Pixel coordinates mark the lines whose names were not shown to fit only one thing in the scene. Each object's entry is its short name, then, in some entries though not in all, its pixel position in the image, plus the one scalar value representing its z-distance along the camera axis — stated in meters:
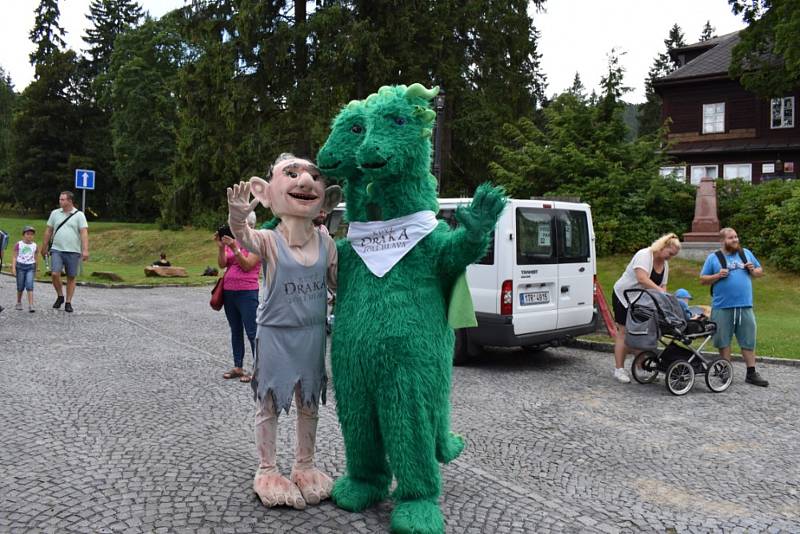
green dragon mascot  3.17
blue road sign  17.11
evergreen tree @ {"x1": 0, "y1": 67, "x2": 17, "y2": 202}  52.75
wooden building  28.98
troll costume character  3.45
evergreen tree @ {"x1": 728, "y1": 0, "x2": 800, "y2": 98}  21.19
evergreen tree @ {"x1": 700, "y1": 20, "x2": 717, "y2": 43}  63.75
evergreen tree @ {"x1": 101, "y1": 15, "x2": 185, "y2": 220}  41.38
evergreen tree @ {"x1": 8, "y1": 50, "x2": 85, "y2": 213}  47.78
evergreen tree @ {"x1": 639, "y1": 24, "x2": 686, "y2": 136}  54.36
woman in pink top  6.46
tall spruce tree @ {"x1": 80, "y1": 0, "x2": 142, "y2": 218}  48.09
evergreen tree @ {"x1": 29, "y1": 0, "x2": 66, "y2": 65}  56.62
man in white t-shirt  10.57
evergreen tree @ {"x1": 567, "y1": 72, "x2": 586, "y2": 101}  20.28
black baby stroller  6.74
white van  7.52
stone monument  16.80
